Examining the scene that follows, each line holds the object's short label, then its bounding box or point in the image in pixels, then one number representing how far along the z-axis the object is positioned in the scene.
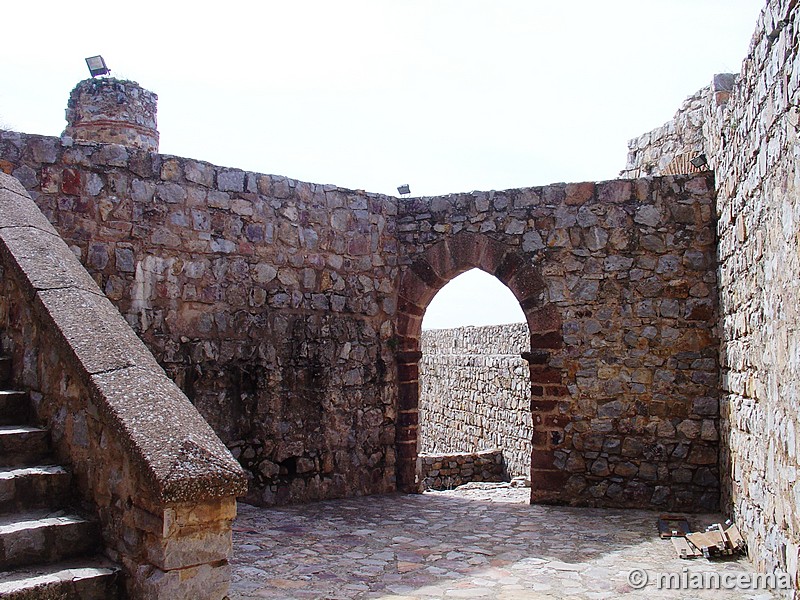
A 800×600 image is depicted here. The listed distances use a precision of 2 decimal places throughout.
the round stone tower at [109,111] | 10.29
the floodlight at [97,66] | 10.46
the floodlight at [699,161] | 7.44
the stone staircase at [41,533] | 3.04
